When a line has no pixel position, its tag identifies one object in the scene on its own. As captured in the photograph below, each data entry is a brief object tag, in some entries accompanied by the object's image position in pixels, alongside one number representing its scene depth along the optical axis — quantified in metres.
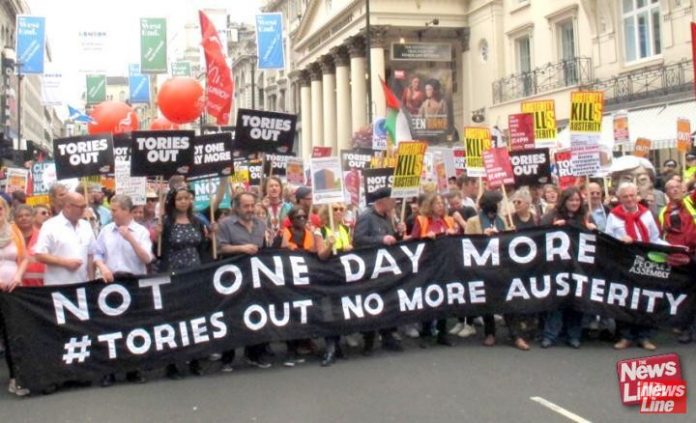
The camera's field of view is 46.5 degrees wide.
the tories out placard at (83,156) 10.17
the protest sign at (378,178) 10.99
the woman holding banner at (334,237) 8.34
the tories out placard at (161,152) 8.83
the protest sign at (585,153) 10.55
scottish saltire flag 28.15
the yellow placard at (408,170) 10.29
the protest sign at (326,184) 9.54
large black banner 7.51
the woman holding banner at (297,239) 8.64
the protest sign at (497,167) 10.75
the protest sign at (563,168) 12.77
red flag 16.77
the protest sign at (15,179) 14.81
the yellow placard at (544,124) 12.91
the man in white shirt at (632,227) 8.80
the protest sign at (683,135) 14.96
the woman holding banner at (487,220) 9.06
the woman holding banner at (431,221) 9.30
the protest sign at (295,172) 15.64
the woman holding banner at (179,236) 7.95
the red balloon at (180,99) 17.44
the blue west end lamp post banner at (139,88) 28.86
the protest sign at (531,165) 11.21
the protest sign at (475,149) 12.06
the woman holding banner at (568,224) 8.80
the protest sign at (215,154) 9.47
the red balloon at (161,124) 25.13
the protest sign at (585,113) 10.64
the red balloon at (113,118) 18.95
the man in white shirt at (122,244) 7.72
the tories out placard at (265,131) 9.77
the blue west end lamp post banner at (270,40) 23.27
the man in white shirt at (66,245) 7.48
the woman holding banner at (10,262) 7.38
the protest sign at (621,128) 14.71
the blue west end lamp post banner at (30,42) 22.98
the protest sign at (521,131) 13.80
